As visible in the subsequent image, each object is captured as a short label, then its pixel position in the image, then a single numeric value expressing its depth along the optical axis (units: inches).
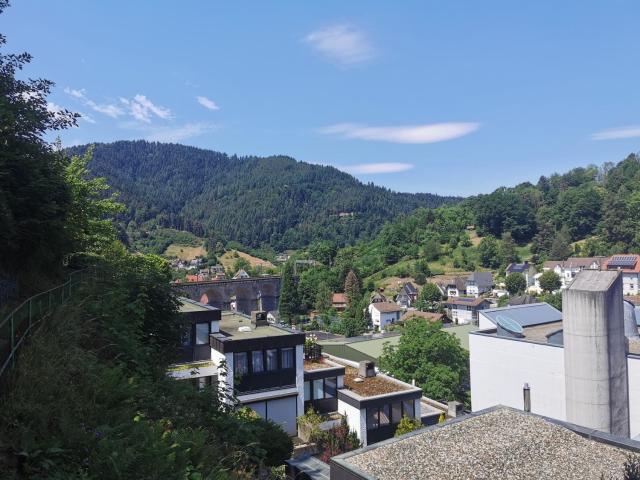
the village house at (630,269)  3097.9
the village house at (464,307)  3036.4
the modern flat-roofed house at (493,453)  331.0
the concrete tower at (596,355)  582.2
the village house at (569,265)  3410.4
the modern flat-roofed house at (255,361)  606.9
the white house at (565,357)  584.4
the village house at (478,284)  3614.7
